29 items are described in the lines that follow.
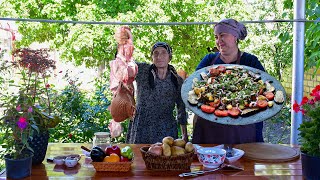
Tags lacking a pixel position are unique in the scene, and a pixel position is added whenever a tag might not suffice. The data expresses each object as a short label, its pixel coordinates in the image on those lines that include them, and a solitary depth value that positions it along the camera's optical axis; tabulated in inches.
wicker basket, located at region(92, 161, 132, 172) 77.9
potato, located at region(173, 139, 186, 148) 80.1
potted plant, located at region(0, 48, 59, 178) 74.4
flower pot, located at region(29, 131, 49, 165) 81.2
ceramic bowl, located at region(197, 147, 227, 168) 79.3
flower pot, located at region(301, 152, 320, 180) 71.9
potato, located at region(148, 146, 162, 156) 78.4
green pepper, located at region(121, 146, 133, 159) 79.4
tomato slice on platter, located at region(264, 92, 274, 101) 98.6
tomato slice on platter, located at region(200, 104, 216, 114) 95.8
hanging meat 105.0
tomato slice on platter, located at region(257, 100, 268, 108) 96.0
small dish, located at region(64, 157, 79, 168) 81.1
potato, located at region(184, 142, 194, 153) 79.4
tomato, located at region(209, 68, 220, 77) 110.1
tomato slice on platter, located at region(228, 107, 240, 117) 94.1
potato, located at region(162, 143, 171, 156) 78.3
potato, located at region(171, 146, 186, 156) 78.4
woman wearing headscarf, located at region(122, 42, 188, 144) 114.0
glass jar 86.7
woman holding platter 111.3
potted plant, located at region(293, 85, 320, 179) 72.2
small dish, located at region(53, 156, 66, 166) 83.4
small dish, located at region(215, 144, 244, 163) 83.7
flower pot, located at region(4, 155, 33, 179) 74.1
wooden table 76.2
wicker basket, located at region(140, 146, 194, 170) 78.3
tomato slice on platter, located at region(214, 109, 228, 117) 93.7
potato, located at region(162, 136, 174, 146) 79.5
